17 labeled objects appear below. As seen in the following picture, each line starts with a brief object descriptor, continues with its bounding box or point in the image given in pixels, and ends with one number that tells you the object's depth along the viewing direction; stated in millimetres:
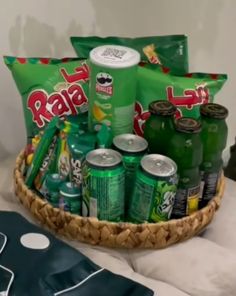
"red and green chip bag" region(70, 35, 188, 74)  1089
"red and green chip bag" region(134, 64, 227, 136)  1021
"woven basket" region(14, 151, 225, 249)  881
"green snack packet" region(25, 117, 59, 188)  962
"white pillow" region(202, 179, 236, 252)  972
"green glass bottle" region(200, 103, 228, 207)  941
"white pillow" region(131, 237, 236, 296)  854
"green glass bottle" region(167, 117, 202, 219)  887
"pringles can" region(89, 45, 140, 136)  915
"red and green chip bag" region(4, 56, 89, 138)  1021
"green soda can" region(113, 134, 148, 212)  917
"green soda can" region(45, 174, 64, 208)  934
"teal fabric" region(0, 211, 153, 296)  741
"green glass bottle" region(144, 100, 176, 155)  921
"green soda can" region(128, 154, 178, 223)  860
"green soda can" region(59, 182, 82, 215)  917
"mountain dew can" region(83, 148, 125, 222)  855
